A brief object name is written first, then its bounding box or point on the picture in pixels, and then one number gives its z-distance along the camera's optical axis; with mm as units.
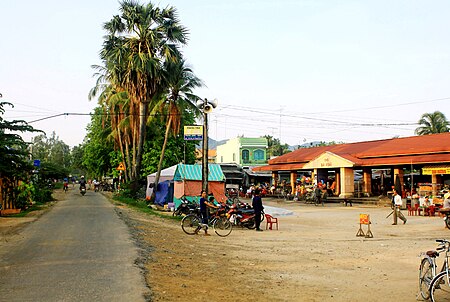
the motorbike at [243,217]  20172
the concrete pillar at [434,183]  29294
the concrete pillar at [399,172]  35056
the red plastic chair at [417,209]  26762
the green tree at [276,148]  86188
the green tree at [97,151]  52906
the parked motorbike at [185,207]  22559
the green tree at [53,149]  105438
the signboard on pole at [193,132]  22905
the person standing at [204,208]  17844
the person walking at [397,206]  21531
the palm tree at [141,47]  31734
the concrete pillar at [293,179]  46328
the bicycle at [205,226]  17781
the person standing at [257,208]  19609
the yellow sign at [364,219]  17531
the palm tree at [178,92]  33844
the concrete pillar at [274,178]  51059
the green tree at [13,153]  20156
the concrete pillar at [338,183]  43219
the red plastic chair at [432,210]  25688
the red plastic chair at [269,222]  20478
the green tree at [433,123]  53344
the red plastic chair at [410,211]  26862
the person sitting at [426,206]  26000
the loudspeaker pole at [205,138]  22000
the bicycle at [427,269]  7761
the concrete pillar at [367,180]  39281
